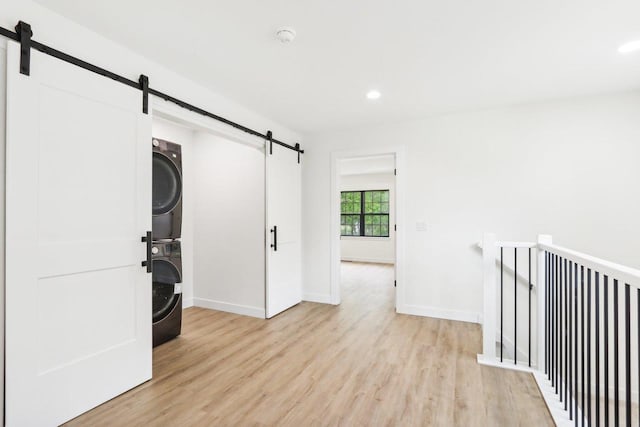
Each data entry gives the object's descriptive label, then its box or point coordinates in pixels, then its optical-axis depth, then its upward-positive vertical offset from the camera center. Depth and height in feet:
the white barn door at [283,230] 12.99 -0.68
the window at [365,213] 29.48 +0.16
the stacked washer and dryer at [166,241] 10.19 -0.90
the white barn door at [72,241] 5.68 -0.55
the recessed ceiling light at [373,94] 10.57 +4.04
